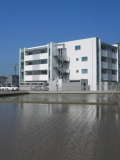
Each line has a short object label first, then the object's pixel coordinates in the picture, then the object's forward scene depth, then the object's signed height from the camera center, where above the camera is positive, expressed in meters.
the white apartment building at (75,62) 50.06 +5.86
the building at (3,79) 106.98 +3.15
